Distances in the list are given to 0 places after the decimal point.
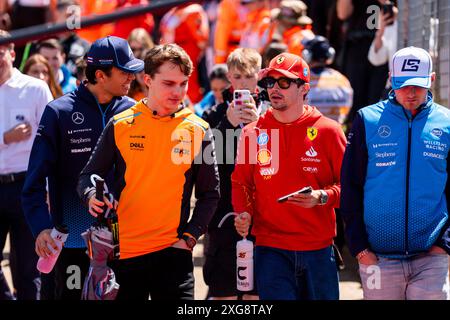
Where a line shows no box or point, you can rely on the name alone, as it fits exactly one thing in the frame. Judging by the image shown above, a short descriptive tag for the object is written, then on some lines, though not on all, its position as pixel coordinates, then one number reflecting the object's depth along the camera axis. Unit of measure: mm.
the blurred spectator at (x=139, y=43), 11086
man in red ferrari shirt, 6305
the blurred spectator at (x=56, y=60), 10109
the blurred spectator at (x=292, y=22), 10337
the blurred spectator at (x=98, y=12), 13883
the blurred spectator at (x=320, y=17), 12141
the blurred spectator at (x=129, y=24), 13336
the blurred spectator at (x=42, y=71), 9172
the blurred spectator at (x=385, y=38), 9938
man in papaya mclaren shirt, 6020
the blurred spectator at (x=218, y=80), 9609
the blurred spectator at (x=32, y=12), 13116
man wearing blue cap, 6445
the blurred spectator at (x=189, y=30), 13469
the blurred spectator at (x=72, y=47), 11356
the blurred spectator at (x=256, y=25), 12156
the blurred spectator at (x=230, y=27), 13382
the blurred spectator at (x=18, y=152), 7750
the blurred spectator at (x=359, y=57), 10541
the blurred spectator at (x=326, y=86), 9188
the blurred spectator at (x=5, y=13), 12680
